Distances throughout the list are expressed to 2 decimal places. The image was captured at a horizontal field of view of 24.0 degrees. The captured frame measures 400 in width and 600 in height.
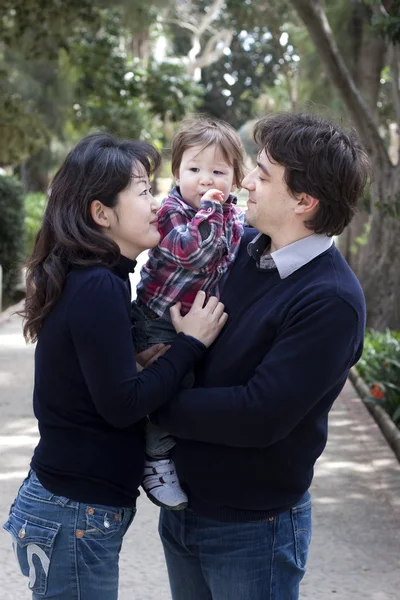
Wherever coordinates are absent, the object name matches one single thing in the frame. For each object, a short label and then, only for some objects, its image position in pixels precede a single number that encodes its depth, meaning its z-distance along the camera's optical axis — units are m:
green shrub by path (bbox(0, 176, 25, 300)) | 14.41
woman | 2.26
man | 2.14
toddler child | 2.42
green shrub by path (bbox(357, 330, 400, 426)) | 7.51
